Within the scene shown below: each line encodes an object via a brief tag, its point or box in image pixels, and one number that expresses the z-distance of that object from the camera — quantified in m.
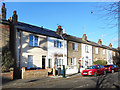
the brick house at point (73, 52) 26.62
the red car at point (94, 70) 17.53
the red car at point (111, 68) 22.36
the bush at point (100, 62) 32.37
